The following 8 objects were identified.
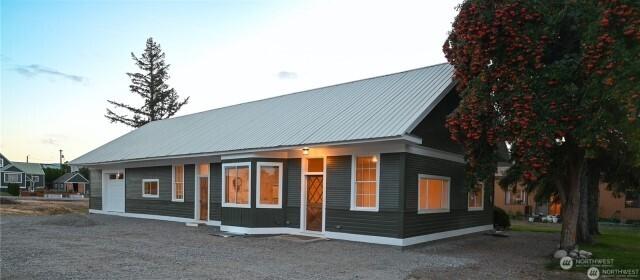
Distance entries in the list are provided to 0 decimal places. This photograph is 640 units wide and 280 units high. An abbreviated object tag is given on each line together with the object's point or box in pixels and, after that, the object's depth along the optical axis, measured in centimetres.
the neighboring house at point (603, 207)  2984
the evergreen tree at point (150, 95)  4956
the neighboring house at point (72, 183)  7184
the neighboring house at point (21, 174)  6731
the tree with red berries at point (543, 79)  864
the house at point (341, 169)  1302
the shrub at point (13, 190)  5625
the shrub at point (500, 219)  1994
